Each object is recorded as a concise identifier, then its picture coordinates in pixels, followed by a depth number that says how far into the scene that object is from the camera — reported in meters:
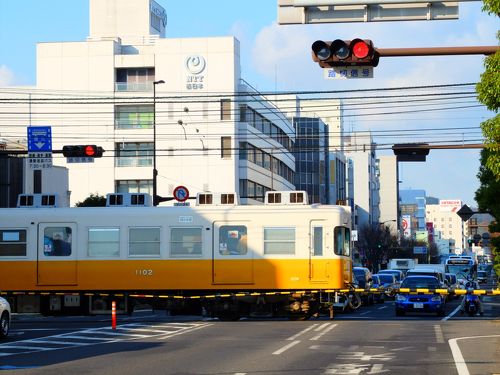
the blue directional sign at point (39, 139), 40.72
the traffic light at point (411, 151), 34.47
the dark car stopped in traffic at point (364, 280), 50.34
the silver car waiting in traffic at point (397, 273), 62.05
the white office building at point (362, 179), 170.38
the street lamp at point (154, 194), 51.46
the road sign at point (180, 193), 56.00
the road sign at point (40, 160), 40.94
